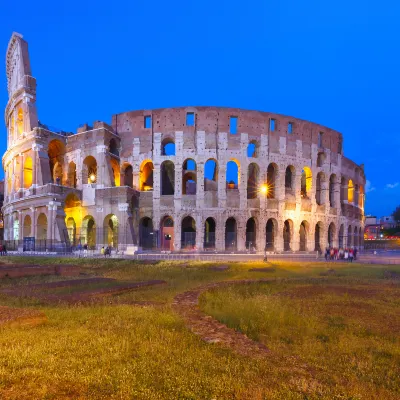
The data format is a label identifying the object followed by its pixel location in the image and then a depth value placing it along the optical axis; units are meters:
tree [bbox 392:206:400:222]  78.25
